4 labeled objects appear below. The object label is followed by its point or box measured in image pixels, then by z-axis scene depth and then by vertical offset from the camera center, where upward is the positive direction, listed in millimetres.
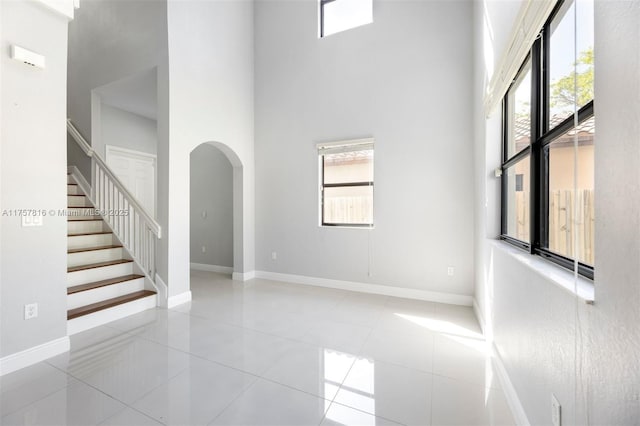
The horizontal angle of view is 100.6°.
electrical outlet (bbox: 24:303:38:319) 2074 -775
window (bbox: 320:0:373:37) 4027 +3120
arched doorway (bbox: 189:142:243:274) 5113 +29
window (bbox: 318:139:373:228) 3994 +461
